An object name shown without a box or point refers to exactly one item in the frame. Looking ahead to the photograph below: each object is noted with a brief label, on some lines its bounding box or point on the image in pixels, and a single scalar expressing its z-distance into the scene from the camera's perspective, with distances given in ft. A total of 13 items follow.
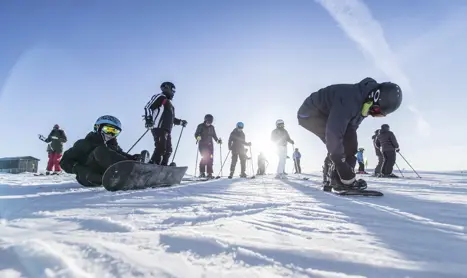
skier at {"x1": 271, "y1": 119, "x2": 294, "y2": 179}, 30.01
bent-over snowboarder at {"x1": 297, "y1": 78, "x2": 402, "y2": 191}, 11.39
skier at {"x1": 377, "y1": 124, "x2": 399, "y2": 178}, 34.71
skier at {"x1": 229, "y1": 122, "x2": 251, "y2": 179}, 35.21
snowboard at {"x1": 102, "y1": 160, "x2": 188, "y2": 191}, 11.34
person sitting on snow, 12.62
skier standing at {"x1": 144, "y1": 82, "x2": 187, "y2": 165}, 18.45
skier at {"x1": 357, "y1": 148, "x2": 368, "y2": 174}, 51.88
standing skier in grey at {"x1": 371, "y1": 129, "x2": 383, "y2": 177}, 38.45
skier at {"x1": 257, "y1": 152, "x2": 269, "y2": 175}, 68.41
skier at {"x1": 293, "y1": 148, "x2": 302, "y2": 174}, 70.97
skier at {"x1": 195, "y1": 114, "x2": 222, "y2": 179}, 31.63
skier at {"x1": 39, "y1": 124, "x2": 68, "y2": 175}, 38.01
